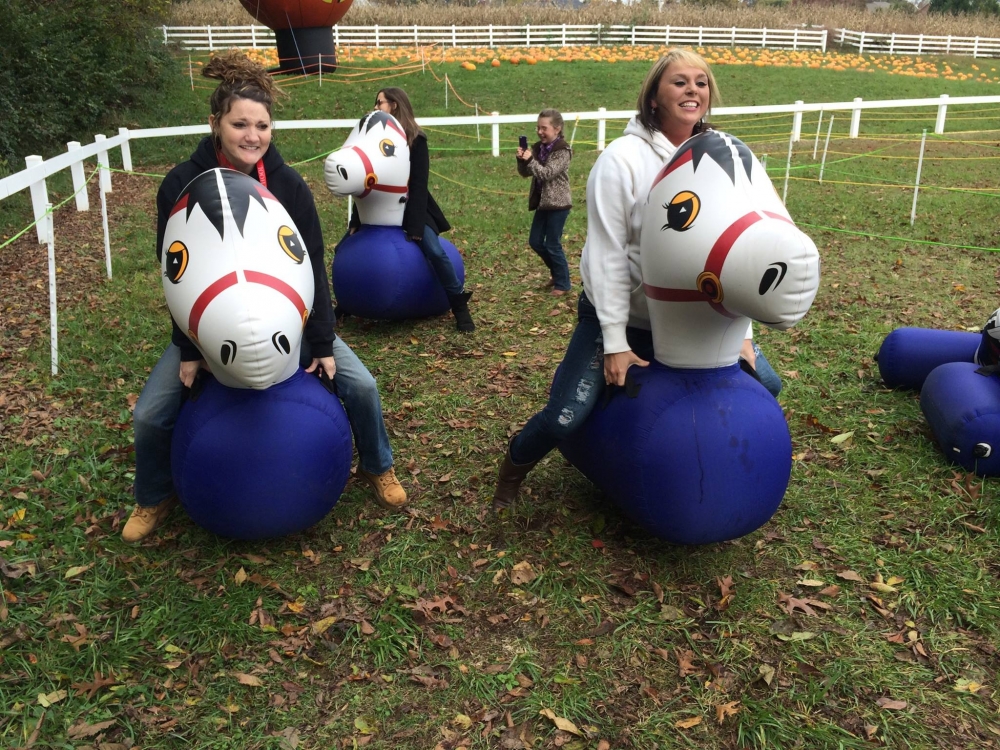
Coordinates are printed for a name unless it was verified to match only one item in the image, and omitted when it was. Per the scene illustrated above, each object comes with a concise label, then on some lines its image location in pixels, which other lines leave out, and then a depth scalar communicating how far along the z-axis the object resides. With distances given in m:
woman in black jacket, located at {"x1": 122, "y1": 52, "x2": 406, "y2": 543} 3.64
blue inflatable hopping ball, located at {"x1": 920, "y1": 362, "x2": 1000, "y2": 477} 4.71
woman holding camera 8.19
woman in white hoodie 3.55
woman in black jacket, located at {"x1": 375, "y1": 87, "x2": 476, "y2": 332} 6.83
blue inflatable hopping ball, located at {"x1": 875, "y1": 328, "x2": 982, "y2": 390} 5.63
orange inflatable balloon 21.23
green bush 15.09
